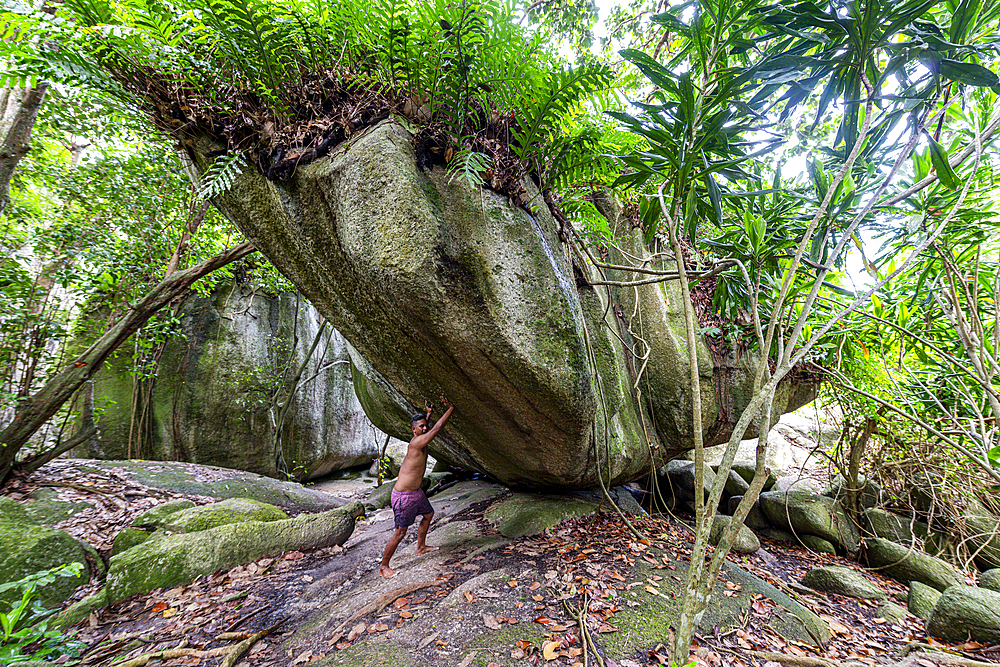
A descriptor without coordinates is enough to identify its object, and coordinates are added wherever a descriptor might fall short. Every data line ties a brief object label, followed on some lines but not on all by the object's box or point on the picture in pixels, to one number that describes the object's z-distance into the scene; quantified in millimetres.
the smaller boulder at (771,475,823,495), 6500
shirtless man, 3637
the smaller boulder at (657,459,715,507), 6523
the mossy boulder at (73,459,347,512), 4777
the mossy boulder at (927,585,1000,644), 3059
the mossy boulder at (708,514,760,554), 4961
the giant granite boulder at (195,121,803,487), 2738
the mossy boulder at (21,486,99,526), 3589
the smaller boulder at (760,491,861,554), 5531
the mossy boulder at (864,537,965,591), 4340
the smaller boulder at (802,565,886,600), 3998
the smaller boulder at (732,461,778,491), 7028
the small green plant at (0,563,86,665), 1776
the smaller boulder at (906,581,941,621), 3739
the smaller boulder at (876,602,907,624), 3615
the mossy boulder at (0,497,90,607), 2721
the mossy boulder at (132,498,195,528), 3766
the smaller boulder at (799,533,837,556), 5500
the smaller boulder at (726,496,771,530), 6246
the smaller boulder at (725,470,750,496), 6828
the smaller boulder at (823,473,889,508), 5688
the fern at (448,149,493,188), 2660
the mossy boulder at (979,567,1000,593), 4164
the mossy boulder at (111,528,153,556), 3459
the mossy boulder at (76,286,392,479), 6910
